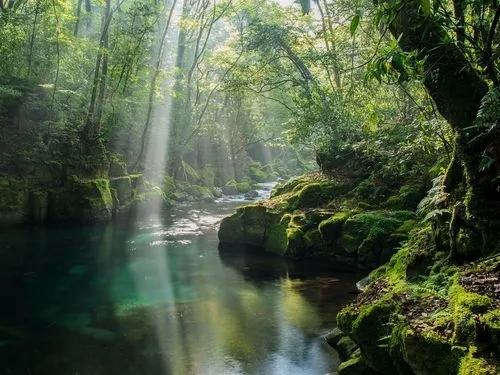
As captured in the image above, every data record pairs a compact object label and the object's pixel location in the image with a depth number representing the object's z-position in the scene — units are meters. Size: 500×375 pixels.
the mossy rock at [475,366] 3.58
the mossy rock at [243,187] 35.84
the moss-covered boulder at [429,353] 4.04
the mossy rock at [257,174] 45.02
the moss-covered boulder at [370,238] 11.40
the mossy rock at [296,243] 13.65
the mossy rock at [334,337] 7.34
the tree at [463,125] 5.62
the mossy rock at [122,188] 23.37
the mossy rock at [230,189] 35.41
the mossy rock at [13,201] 18.27
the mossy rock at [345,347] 6.75
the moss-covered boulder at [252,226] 15.14
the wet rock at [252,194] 32.22
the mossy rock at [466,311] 4.10
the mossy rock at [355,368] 5.86
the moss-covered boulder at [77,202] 20.03
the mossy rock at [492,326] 3.82
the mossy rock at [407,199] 12.89
